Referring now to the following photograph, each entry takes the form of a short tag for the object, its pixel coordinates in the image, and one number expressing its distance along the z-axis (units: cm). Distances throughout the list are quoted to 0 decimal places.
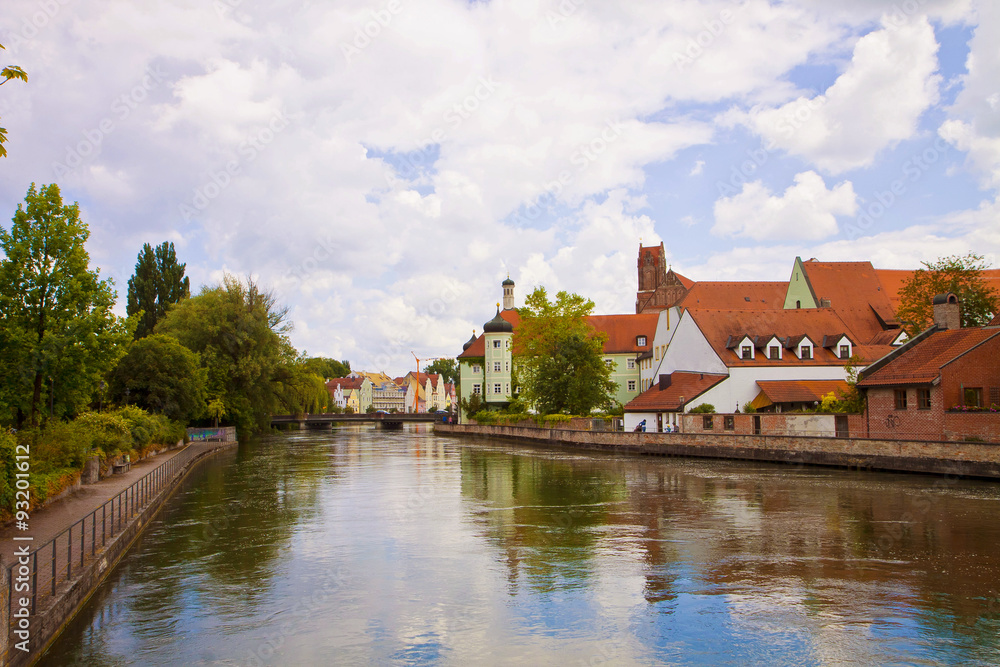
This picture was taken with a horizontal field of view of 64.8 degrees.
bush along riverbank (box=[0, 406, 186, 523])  1524
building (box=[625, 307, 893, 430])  4884
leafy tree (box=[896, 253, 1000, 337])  4391
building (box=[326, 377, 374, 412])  18362
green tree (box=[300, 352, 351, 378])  8389
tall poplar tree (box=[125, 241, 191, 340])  7094
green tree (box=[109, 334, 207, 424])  4725
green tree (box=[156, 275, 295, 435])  5972
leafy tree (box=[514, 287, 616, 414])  6162
